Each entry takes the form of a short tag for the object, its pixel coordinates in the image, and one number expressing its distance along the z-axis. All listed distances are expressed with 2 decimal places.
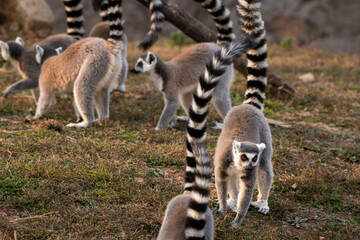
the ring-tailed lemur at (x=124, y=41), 15.24
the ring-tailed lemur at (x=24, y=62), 13.28
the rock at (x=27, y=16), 21.64
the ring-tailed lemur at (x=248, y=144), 6.94
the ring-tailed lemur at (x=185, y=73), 11.89
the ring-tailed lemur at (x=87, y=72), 11.45
